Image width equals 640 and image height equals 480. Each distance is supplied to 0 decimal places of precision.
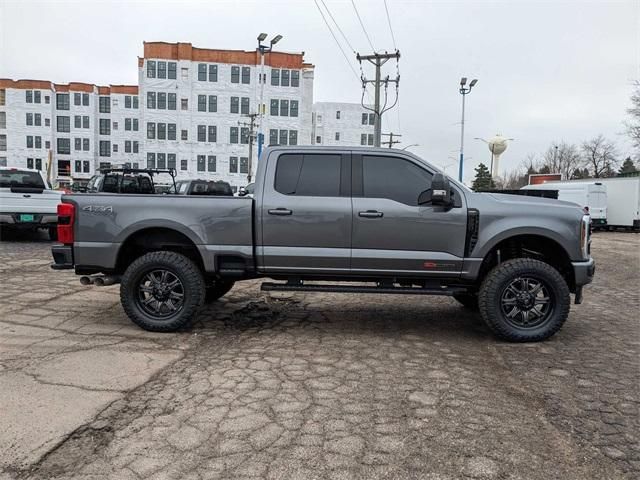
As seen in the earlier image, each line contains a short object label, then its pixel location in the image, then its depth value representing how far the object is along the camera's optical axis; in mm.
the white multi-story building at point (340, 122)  70438
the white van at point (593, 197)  26234
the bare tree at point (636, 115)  36969
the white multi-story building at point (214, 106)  54875
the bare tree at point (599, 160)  68188
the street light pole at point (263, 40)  25591
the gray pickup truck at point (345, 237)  5344
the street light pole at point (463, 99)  33634
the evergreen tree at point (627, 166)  68250
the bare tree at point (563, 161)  74812
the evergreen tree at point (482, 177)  75044
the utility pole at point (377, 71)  26078
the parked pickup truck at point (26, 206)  11844
